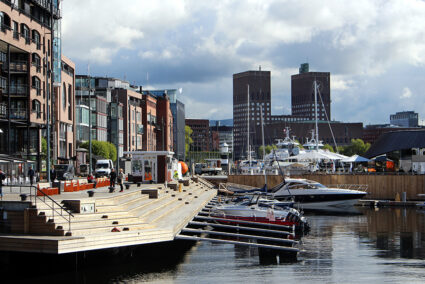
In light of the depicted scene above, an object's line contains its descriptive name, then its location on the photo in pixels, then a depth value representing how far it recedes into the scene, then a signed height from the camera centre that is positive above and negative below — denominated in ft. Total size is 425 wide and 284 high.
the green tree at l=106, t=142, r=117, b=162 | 351.42 +9.54
